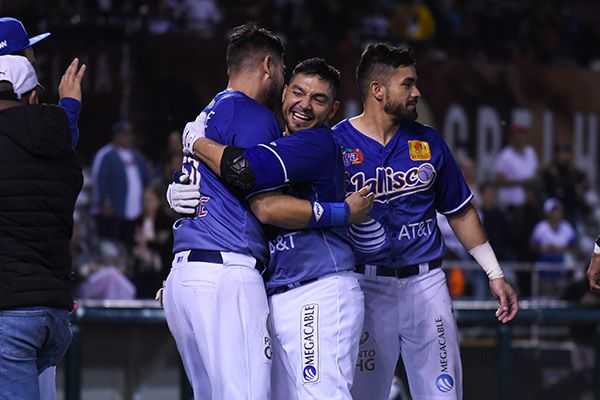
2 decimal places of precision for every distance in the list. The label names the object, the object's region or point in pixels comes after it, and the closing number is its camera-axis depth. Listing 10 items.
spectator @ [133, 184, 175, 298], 21.66
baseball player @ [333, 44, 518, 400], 12.03
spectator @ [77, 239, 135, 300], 21.58
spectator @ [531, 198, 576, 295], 29.09
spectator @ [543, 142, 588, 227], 31.19
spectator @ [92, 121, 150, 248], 24.00
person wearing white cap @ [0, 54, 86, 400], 8.85
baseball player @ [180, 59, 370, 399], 10.14
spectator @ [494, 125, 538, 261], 30.50
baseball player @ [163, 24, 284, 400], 10.05
